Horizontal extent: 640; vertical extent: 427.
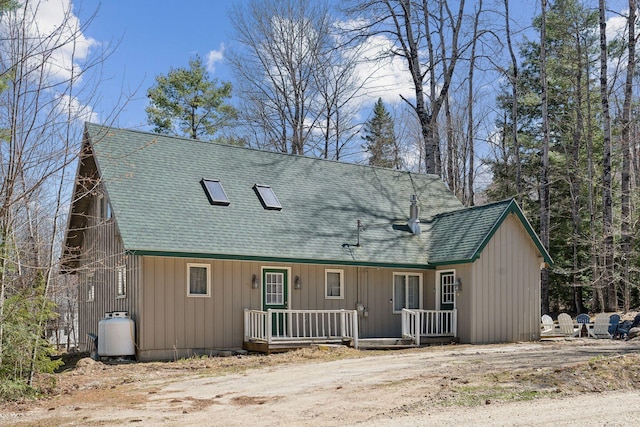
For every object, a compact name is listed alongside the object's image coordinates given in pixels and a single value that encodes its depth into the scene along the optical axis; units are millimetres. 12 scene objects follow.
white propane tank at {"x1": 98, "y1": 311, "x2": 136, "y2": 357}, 14867
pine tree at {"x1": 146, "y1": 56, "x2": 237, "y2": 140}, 34281
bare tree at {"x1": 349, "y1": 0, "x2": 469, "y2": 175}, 28150
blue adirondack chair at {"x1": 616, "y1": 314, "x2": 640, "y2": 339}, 19047
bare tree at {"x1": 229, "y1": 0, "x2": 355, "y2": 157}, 32156
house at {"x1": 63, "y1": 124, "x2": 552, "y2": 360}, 15625
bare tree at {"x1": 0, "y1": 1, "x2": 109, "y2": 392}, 8055
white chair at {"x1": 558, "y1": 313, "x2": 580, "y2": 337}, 21052
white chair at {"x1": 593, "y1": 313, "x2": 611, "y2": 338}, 20156
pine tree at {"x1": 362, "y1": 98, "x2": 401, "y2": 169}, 42156
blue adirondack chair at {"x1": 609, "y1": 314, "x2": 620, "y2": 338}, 19484
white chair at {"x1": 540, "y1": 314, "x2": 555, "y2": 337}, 20695
